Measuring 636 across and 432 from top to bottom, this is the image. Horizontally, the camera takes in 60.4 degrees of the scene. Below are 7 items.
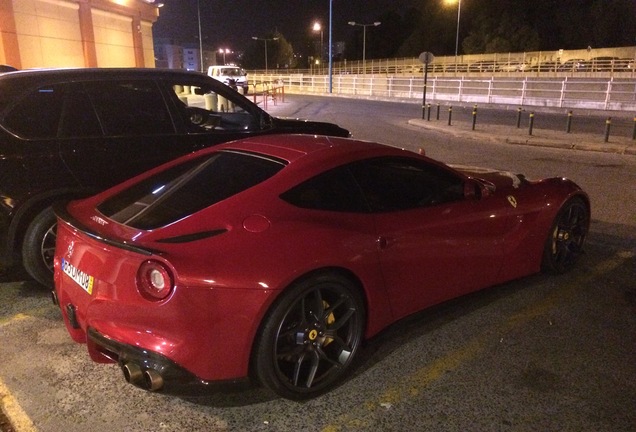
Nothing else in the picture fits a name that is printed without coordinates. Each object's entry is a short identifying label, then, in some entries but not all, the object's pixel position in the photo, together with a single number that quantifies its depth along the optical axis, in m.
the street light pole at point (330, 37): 37.84
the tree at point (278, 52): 81.88
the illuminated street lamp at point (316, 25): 56.31
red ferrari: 2.76
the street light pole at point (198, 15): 39.91
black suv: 4.40
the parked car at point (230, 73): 36.48
